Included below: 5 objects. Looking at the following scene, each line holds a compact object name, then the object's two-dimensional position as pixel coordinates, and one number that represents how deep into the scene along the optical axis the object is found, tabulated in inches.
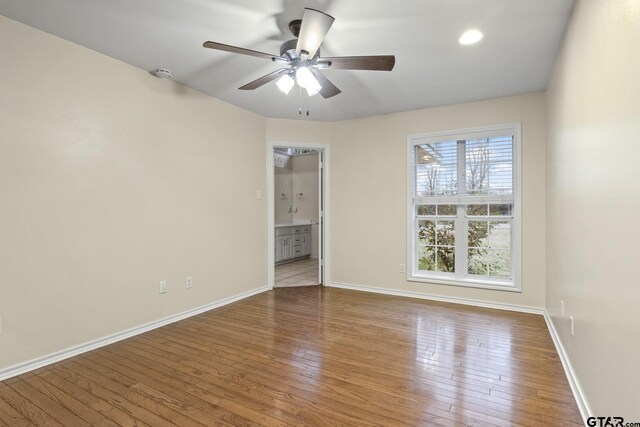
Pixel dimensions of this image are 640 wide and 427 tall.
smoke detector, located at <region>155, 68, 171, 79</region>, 121.9
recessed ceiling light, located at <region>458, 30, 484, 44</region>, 95.6
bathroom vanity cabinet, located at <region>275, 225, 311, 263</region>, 265.6
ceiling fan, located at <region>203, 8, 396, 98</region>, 74.8
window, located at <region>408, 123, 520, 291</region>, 151.7
